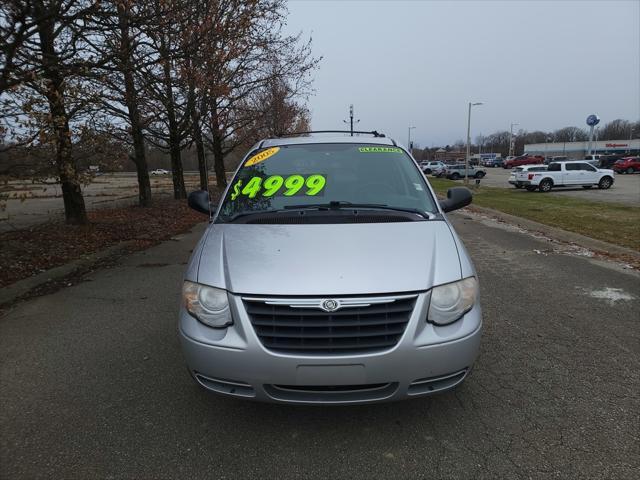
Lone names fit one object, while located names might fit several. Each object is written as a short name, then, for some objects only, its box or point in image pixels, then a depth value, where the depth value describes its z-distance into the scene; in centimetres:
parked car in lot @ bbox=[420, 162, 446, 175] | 5658
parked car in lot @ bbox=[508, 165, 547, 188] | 2633
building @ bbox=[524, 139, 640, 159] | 10075
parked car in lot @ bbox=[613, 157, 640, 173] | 4678
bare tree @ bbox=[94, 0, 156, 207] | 619
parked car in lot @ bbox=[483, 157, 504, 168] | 7898
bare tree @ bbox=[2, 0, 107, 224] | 553
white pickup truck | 2594
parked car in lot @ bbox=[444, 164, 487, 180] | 4365
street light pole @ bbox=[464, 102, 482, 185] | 3953
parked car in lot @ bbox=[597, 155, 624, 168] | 5522
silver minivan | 238
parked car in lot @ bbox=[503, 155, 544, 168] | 6512
